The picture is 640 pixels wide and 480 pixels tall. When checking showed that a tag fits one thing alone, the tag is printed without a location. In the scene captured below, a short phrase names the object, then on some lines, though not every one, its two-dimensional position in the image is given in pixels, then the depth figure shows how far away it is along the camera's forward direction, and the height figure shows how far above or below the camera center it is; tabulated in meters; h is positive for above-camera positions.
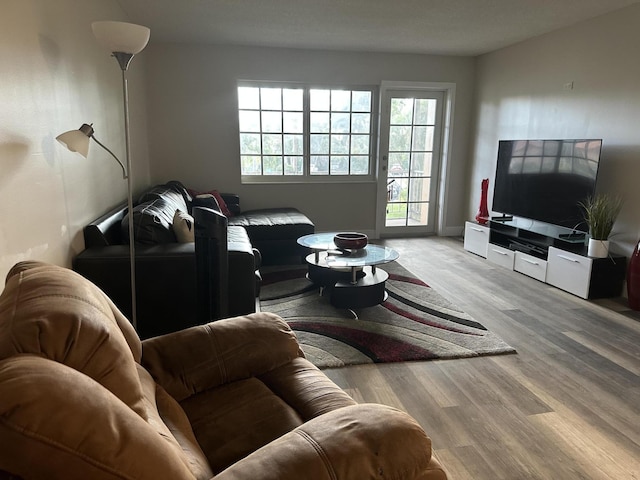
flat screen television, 3.81 -0.23
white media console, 3.59 -0.92
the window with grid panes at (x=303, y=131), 5.37 +0.24
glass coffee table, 3.24 -0.96
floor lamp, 2.02 +0.49
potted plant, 3.54 -0.55
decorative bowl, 3.47 -0.70
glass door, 5.69 -0.10
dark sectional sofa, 2.45 -0.67
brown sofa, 0.70 -0.65
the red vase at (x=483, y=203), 5.15 -0.58
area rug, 2.67 -1.19
